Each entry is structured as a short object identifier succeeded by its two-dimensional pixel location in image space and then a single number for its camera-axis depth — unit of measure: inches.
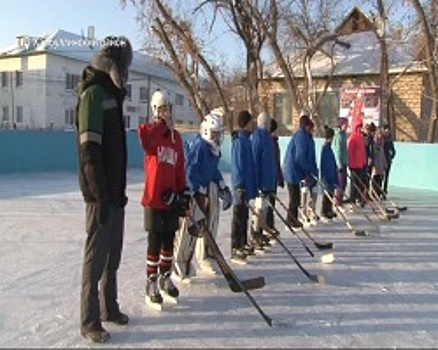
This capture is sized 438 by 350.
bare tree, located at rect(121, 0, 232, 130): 797.9
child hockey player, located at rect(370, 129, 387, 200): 399.7
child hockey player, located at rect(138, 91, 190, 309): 152.2
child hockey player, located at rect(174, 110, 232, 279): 175.3
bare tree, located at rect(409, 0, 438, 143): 649.6
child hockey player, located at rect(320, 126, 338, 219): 307.4
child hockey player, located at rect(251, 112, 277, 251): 227.3
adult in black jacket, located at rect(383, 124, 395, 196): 426.6
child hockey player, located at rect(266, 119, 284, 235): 242.4
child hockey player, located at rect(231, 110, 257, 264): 208.4
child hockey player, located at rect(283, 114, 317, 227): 273.4
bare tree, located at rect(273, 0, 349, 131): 809.5
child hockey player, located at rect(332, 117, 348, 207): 343.9
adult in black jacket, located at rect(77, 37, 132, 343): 123.3
